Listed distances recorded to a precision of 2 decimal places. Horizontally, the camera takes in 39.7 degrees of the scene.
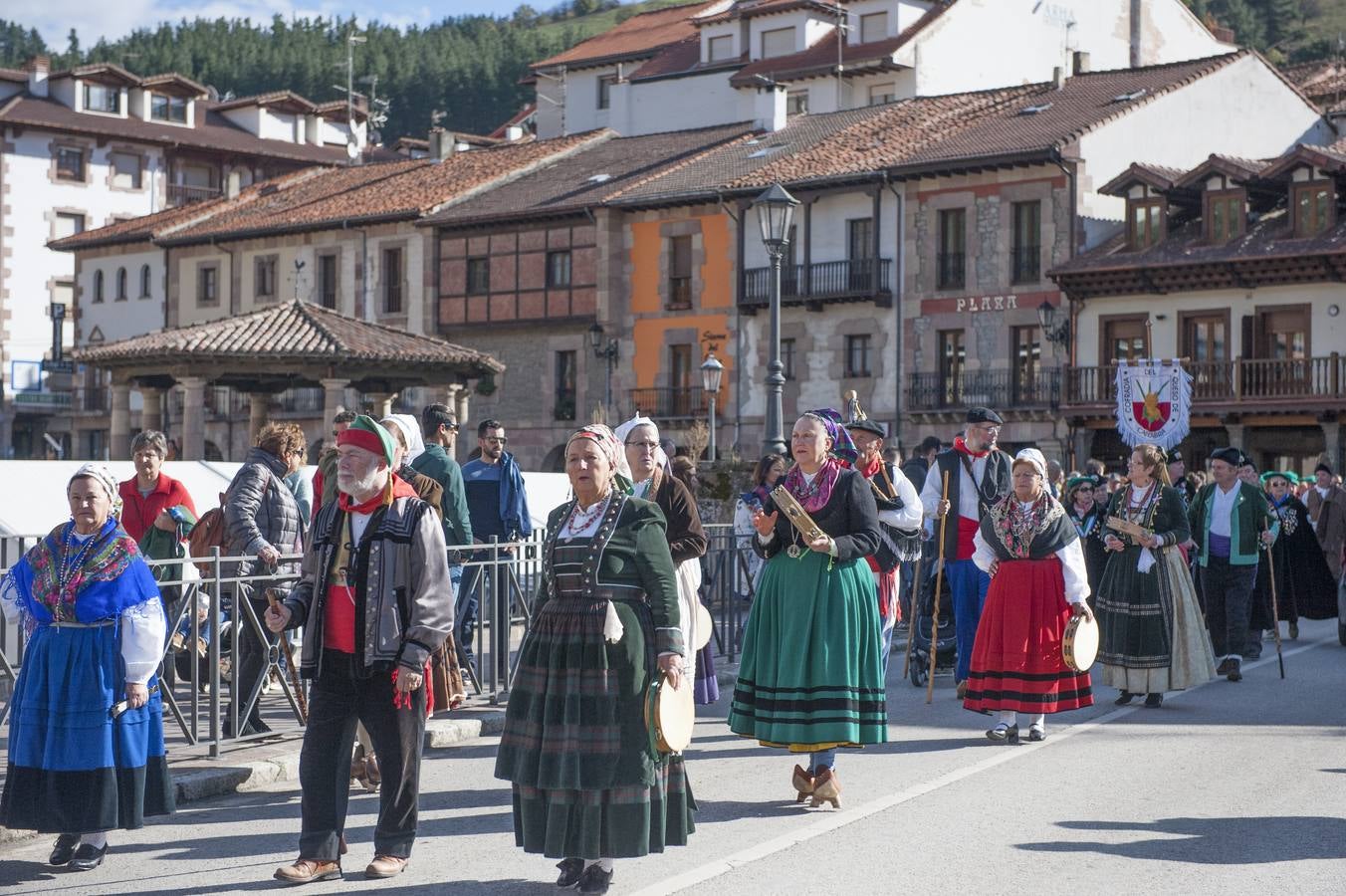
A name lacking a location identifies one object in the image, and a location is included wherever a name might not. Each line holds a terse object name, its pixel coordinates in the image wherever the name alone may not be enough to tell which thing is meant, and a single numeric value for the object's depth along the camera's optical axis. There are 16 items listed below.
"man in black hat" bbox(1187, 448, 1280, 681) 14.45
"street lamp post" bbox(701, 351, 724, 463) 31.20
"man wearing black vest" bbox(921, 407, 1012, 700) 12.15
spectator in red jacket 10.79
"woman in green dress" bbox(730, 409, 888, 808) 8.26
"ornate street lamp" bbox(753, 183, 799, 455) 19.45
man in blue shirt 12.86
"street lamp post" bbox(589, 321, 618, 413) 45.88
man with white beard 6.80
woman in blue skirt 7.04
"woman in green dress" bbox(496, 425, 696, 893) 6.52
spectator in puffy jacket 10.10
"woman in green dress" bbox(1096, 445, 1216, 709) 12.11
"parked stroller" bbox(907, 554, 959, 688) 13.53
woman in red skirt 10.39
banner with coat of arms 30.38
